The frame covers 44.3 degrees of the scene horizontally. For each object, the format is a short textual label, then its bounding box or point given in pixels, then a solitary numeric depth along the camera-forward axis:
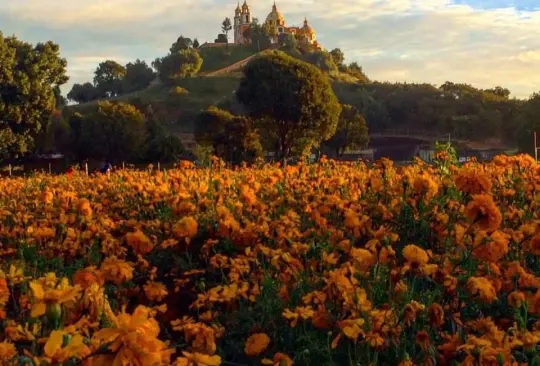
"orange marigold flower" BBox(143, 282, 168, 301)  2.41
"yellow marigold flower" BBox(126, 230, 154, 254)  2.71
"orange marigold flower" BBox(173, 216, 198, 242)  2.84
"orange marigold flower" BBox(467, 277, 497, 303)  1.92
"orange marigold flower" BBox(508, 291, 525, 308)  1.84
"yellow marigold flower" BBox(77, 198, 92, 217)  3.64
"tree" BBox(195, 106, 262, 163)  28.97
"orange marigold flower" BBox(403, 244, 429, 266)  1.98
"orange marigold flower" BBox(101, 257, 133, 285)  2.02
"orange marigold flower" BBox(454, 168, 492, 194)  2.40
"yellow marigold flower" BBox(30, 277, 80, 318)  1.13
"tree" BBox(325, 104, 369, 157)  40.41
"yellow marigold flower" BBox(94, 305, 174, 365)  0.92
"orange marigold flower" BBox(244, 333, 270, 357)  1.85
